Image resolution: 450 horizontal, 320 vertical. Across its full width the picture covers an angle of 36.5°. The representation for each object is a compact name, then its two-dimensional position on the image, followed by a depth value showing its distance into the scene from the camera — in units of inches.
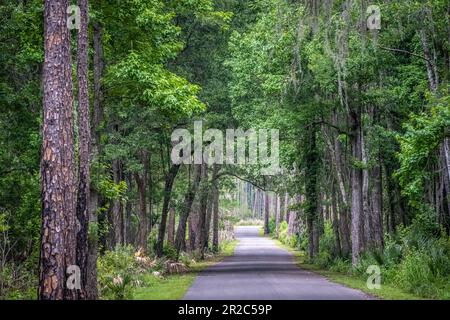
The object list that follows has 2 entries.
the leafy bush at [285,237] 2438.9
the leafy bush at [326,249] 1364.4
